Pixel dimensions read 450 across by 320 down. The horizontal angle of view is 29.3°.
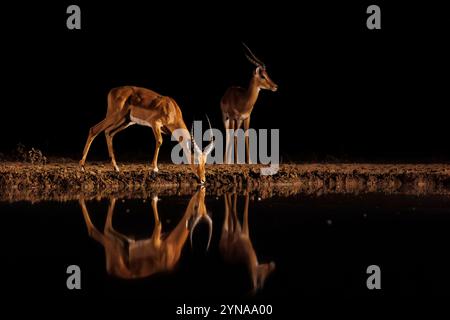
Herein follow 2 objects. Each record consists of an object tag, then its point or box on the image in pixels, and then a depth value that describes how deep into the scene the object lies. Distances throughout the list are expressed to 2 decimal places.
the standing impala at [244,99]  17.88
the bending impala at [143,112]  15.81
